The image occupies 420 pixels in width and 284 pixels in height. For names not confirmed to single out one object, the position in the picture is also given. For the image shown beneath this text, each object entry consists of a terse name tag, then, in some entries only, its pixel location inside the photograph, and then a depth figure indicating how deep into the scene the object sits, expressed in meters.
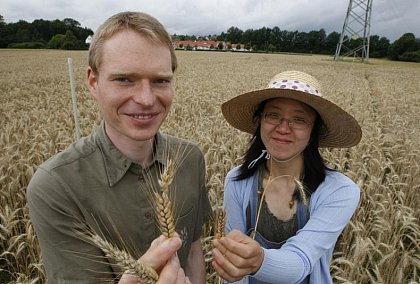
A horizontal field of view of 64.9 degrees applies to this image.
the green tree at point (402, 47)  64.69
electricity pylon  49.13
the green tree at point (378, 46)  75.25
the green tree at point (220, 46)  100.16
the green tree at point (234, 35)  104.19
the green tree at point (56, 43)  63.11
